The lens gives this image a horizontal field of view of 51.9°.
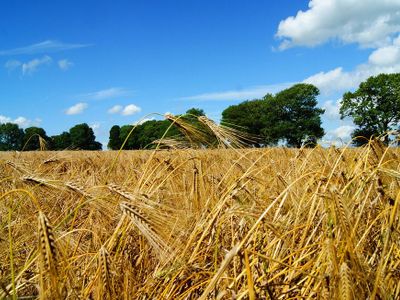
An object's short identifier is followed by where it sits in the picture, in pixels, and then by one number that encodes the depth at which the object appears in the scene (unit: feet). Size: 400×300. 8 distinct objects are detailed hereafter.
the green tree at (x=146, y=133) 226.67
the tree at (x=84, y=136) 292.40
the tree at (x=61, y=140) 260.13
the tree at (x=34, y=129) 268.29
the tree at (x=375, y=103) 169.99
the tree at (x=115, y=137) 293.59
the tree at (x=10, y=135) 295.48
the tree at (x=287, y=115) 203.51
